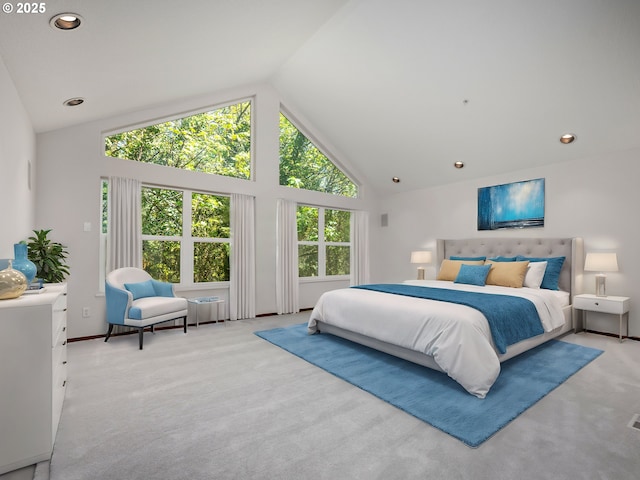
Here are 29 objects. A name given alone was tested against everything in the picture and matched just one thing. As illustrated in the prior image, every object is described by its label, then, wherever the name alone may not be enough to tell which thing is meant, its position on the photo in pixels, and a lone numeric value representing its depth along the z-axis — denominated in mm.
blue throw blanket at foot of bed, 2855
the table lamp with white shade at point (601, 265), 4016
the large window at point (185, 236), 4656
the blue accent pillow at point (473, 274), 4605
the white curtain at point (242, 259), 5172
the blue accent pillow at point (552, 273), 4395
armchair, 3701
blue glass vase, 2172
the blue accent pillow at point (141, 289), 4016
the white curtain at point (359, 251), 6848
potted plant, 3219
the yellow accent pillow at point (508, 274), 4379
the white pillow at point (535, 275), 4406
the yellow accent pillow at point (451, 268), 5094
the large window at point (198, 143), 4570
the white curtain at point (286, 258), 5645
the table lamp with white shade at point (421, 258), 5898
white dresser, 1677
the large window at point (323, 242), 6258
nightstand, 3869
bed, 2582
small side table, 4477
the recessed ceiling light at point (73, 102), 3278
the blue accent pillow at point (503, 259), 4835
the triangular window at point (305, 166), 5961
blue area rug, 2148
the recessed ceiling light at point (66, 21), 2041
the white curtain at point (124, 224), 4211
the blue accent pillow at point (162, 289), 4320
